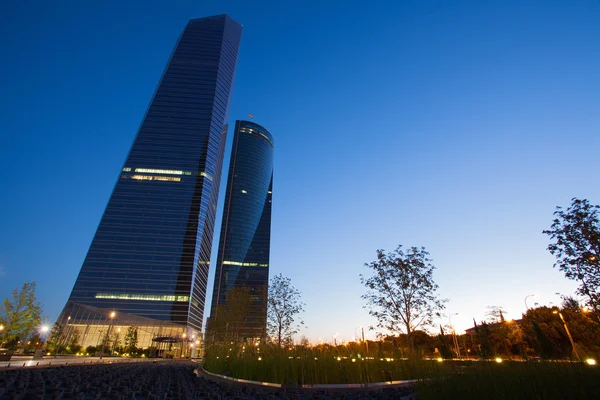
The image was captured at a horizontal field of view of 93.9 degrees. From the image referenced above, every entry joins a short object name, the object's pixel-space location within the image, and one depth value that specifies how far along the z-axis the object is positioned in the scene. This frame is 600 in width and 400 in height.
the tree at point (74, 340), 55.84
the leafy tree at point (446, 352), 29.00
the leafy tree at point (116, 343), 66.88
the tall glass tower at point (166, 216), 99.25
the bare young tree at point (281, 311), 30.98
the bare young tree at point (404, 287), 21.98
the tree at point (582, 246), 13.91
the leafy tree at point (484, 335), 40.75
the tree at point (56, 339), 50.80
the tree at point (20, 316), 30.55
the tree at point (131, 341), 64.83
